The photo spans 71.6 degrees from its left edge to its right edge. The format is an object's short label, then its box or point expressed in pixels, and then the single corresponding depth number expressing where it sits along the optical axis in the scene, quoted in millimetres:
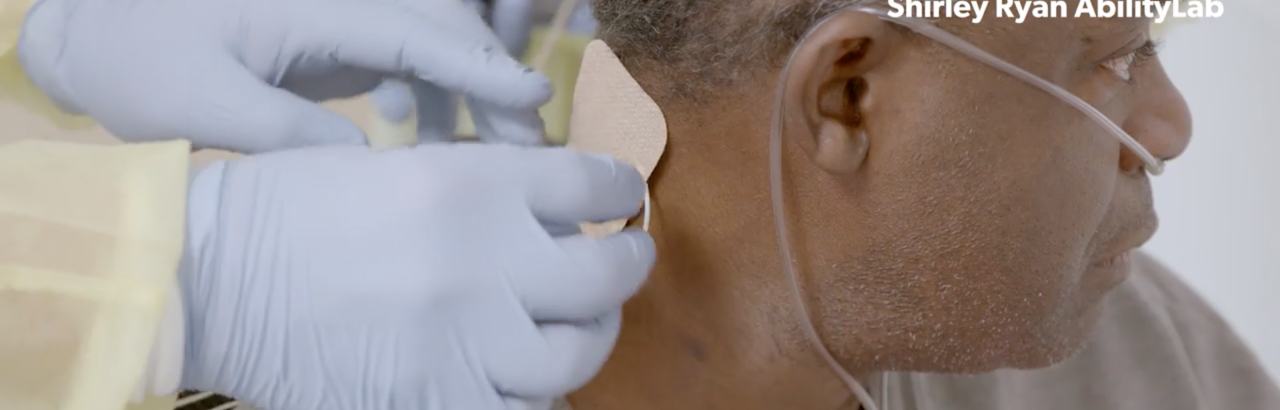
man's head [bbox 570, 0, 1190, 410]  792
